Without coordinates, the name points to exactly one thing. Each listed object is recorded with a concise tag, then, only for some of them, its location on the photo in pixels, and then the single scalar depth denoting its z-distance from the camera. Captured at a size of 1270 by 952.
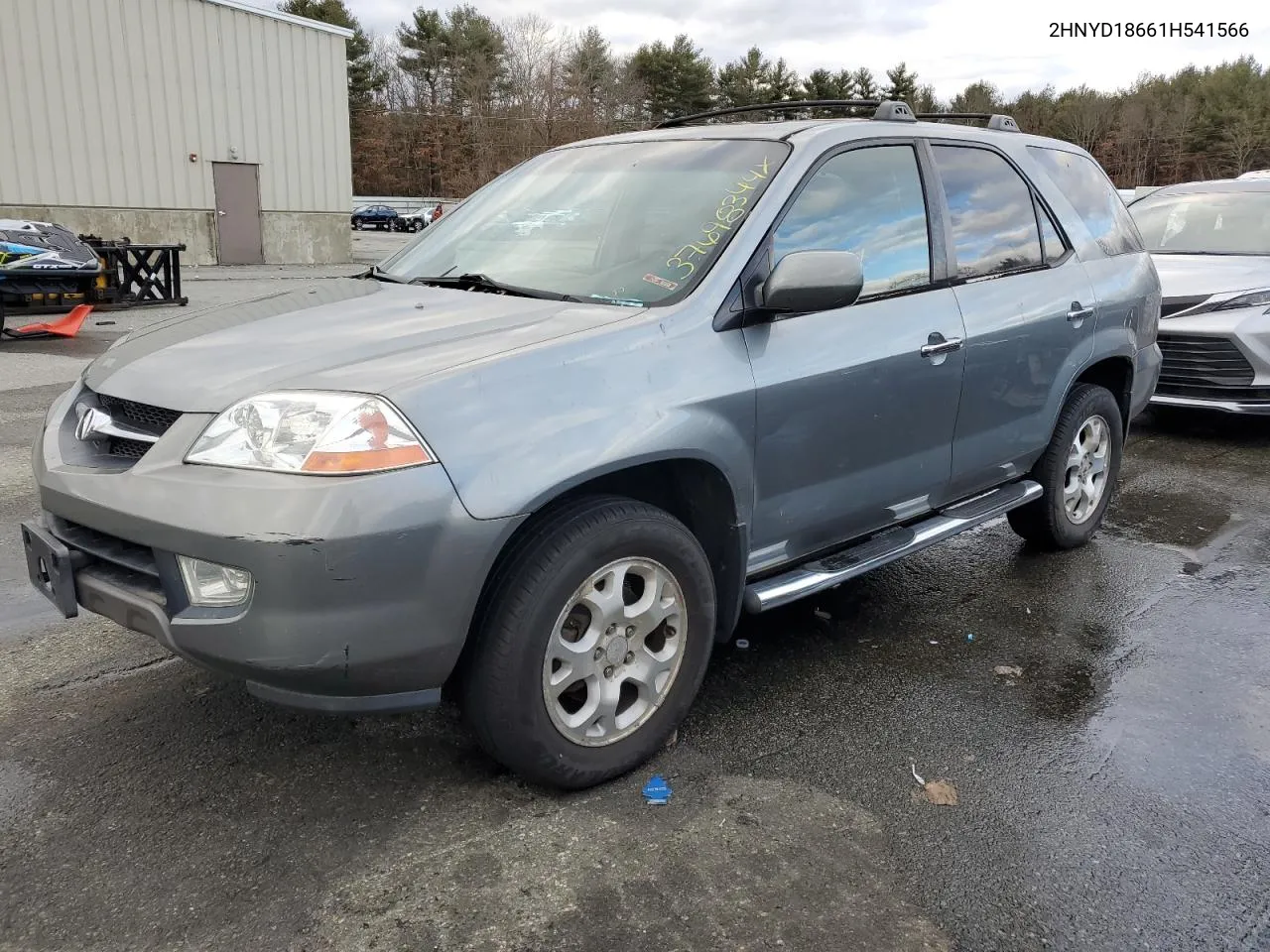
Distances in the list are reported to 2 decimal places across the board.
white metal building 21.14
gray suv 2.31
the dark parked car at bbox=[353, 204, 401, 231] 53.09
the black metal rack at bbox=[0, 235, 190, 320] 12.25
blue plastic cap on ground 2.78
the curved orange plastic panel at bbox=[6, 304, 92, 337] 11.45
